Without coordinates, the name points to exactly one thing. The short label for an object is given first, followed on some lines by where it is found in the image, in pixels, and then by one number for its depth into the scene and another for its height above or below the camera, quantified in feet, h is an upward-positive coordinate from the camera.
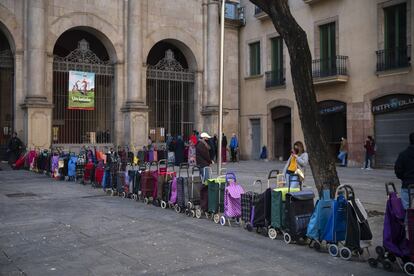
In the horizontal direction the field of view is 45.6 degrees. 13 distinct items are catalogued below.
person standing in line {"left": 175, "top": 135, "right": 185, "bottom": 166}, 84.53 -0.73
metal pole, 47.15 +5.35
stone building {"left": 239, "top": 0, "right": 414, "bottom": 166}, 73.36 +11.63
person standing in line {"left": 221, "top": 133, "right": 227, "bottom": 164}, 92.78 -0.45
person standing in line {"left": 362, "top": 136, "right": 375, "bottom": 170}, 74.90 -0.58
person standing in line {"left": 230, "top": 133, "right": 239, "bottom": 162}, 95.86 -0.07
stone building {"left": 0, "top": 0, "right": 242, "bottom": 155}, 77.87 +13.79
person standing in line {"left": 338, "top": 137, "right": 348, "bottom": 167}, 81.20 -0.78
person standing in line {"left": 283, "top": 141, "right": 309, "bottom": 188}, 34.96 -1.04
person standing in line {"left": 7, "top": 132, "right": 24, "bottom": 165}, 74.23 -0.26
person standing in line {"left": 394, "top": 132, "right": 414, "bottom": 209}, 25.34 -1.17
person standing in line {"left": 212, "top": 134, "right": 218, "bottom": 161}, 88.10 +0.57
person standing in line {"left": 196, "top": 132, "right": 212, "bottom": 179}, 42.60 -0.72
